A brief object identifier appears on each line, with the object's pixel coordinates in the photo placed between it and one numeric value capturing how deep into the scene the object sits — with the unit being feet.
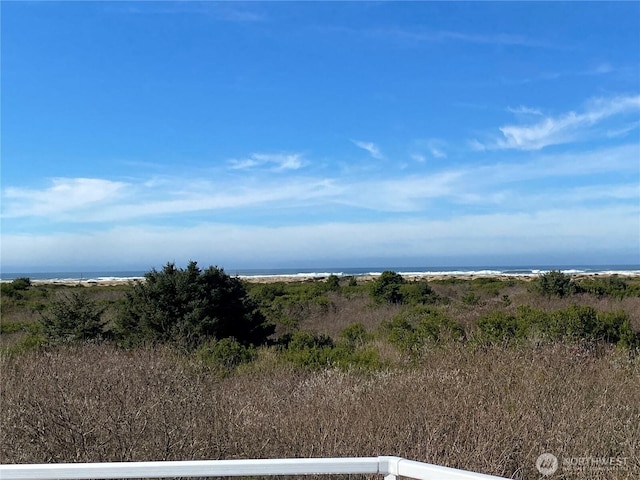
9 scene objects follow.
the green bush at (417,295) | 81.21
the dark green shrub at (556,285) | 74.43
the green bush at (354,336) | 44.21
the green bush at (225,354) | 34.99
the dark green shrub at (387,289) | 84.23
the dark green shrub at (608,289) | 74.51
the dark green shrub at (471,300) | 74.23
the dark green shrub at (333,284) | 111.94
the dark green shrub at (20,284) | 121.39
